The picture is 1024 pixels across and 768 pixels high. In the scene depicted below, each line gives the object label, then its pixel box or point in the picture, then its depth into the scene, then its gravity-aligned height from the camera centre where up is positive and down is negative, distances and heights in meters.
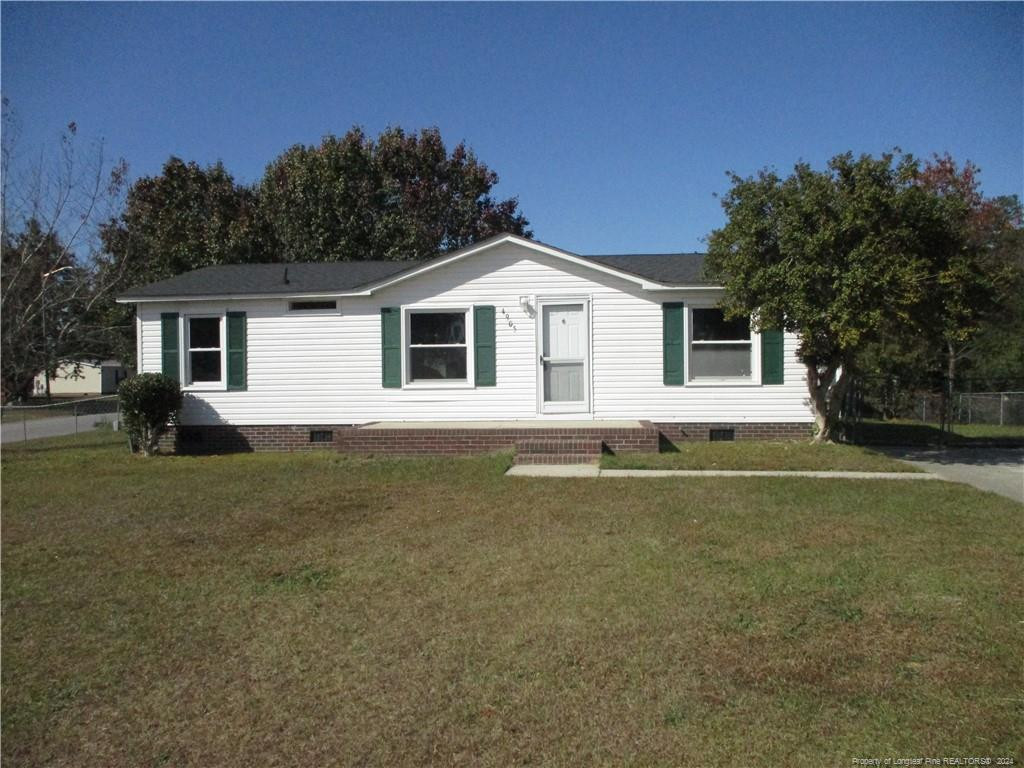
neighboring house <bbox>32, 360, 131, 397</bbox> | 54.62 -0.06
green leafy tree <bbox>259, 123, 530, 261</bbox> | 26.64 +6.21
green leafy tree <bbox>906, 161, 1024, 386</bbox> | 10.65 +1.18
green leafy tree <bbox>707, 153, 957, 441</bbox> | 10.39 +1.69
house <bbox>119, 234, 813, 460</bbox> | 13.98 +0.45
